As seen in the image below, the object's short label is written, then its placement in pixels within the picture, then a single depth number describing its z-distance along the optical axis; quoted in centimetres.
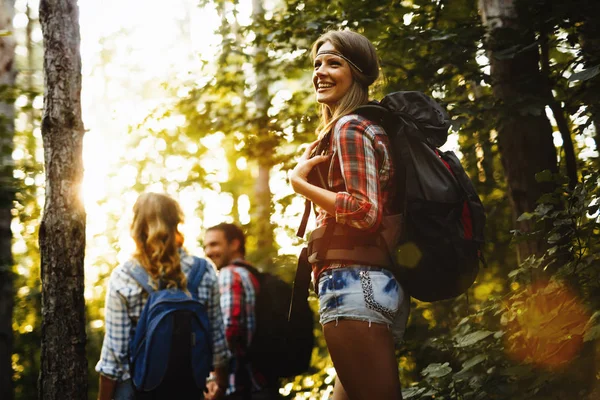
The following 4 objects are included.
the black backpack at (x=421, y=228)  243
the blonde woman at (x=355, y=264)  238
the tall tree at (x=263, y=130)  657
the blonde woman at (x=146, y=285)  355
